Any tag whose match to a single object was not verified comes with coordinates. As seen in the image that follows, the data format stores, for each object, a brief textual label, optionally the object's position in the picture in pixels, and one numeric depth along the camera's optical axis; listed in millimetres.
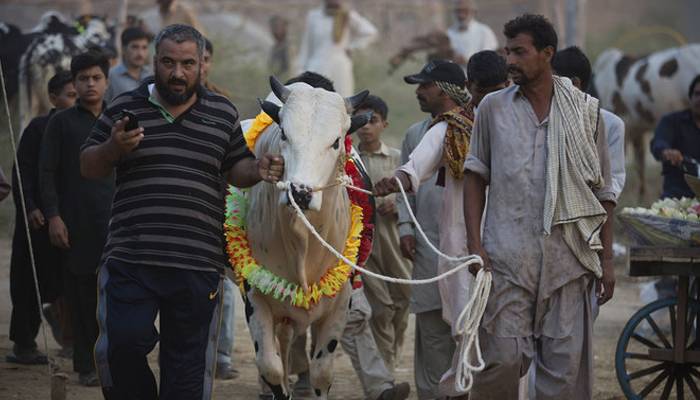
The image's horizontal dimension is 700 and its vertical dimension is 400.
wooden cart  14727
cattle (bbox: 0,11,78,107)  27219
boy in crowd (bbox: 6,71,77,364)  17578
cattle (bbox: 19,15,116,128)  26609
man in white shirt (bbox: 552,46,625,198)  14784
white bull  12281
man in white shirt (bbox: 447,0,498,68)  31547
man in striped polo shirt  10992
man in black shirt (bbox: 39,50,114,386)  16797
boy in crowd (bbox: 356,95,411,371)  17656
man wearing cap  13656
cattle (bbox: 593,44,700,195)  34937
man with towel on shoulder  11359
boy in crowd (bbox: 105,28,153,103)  20078
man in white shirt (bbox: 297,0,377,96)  33219
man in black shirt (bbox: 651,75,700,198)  19906
